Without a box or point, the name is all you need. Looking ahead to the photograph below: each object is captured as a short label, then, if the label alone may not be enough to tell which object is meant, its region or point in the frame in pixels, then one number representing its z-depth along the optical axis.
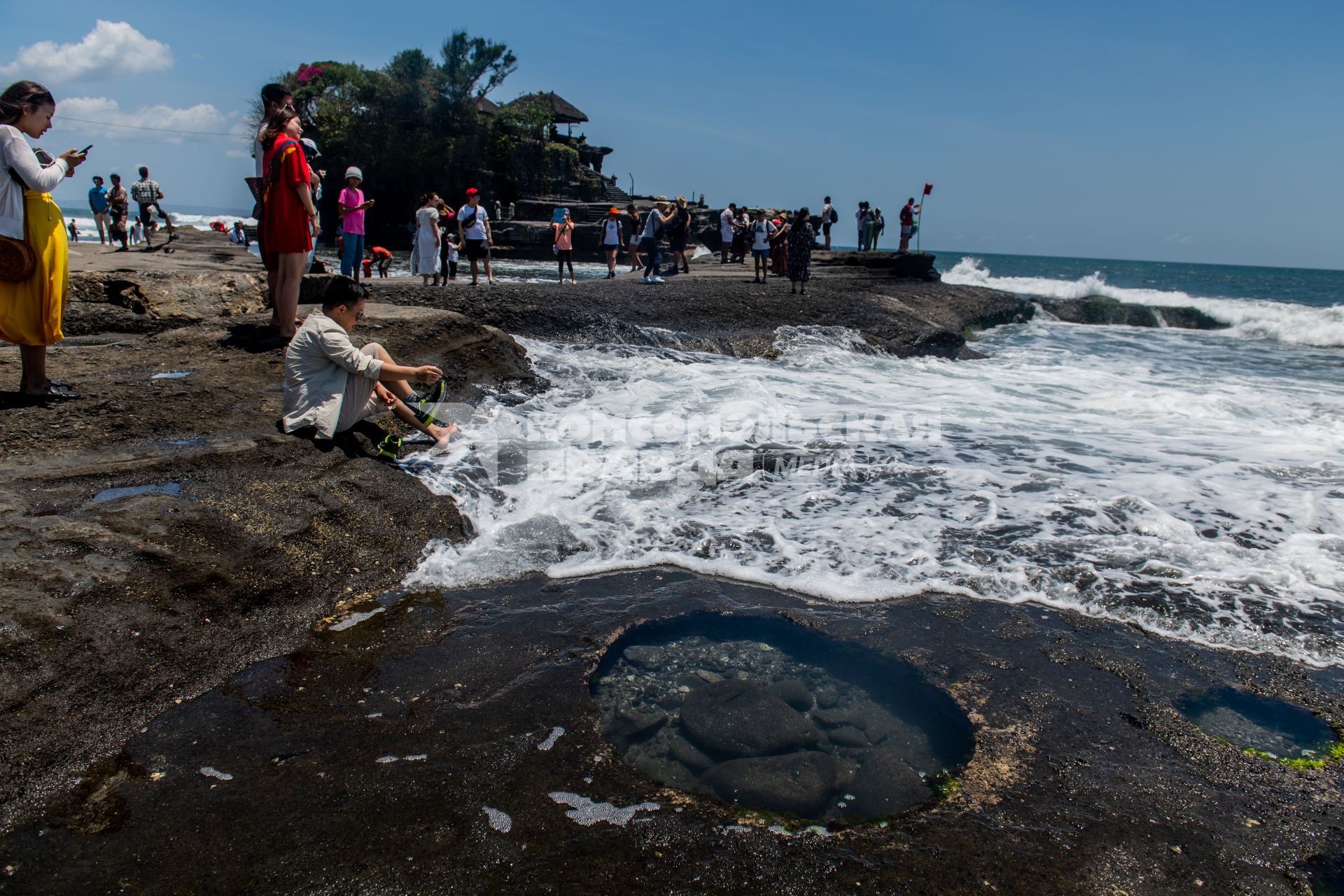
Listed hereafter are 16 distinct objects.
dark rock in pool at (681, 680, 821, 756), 2.64
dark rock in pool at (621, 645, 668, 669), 3.16
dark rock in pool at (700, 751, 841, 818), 2.38
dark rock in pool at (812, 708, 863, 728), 2.79
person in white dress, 11.24
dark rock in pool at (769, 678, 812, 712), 2.89
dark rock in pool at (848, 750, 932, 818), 2.38
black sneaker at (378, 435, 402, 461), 4.84
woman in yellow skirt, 3.80
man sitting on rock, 4.55
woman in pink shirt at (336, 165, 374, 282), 9.26
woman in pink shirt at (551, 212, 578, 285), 14.62
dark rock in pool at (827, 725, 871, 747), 2.68
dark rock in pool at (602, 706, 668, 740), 2.70
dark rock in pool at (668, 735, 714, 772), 2.56
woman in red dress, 5.17
